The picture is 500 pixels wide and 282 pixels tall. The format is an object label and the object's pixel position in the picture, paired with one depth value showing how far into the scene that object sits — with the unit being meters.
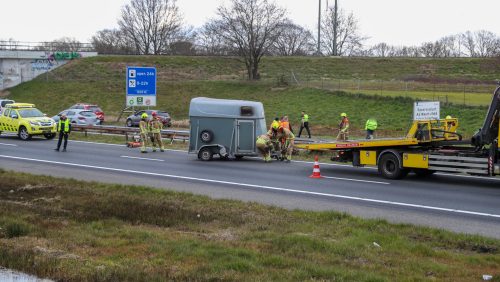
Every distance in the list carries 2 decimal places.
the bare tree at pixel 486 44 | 99.53
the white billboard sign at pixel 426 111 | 19.56
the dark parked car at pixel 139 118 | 46.00
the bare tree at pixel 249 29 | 62.78
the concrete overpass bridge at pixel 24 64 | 70.94
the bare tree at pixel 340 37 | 104.06
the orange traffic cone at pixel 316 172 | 19.49
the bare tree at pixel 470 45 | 108.66
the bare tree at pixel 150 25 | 94.94
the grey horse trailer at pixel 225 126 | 23.84
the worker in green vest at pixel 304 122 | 34.73
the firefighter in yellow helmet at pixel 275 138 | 24.46
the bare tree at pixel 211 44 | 66.12
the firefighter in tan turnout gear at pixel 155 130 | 28.17
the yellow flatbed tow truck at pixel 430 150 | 17.44
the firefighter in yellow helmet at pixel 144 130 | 27.97
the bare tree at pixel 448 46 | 103.38
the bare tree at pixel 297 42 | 99.88
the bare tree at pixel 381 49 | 113.25
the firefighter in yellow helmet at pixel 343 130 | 28.11
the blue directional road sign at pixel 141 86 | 38.81
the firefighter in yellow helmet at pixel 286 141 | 24.45
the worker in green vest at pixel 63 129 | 27.75
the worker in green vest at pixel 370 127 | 29.86
